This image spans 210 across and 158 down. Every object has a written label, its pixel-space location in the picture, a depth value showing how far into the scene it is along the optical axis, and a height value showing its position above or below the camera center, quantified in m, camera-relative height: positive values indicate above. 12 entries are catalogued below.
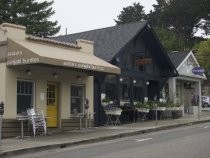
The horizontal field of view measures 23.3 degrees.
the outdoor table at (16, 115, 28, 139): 19.88 -0.32
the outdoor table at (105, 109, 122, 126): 25.64 -0.26
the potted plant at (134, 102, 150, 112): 27.88 +0.16
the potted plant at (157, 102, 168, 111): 29.35 +0.21
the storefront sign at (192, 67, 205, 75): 32.66 +2.52
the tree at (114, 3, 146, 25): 74.38 +14.20
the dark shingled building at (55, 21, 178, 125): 26.77 +2.74
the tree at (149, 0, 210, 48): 65.19 +12.27
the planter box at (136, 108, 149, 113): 27.97 +0.02
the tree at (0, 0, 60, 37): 44.78 +8.68
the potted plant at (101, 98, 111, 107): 25.83 +0.41
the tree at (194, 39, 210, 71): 56.16 +6.09
